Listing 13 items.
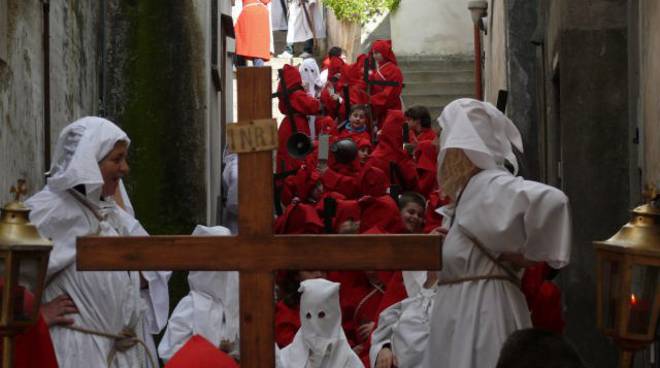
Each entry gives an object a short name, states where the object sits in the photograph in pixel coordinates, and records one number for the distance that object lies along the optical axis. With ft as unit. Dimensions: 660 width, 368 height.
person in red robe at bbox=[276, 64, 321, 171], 103.95
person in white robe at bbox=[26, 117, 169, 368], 38.97
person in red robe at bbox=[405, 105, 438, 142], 93.17
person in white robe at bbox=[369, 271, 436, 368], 46.51
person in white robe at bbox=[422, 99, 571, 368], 34.35
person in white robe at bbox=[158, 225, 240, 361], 49.26
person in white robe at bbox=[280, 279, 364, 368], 48.86
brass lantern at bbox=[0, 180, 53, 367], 28.01
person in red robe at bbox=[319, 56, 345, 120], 108.41
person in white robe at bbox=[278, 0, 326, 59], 157.02
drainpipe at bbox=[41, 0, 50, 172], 51.67
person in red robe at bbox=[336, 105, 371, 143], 94.96
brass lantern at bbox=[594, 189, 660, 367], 27.28
